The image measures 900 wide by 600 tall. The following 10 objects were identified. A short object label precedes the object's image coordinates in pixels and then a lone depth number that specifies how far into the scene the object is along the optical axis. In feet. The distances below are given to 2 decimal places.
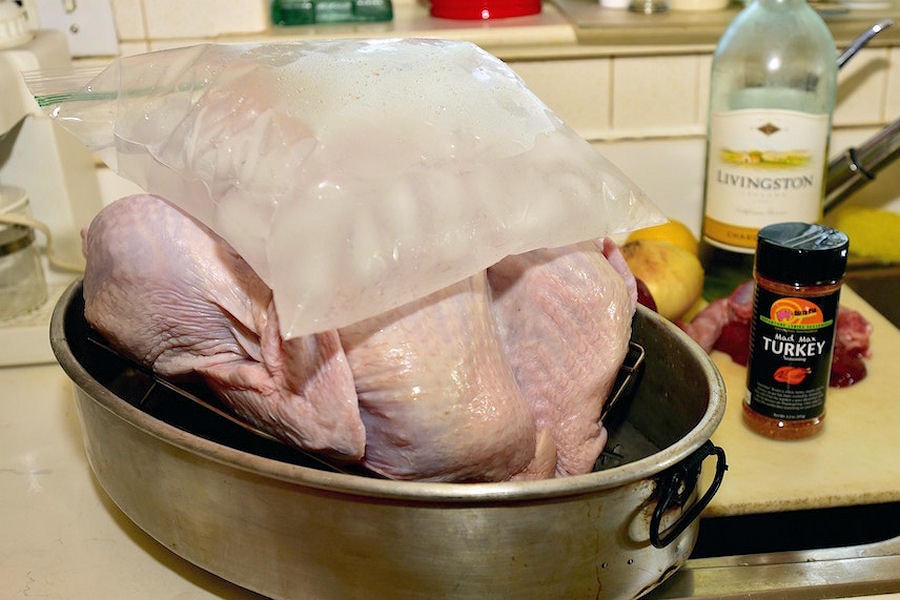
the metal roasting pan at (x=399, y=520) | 1.72
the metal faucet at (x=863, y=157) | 3.56
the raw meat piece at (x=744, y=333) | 3.05
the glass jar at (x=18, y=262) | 3.20
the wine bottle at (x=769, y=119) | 3.43
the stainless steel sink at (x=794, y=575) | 2.18
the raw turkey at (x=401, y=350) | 1.89
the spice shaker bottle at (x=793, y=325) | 2.43
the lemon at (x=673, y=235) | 3.67
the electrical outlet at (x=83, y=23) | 3.69
